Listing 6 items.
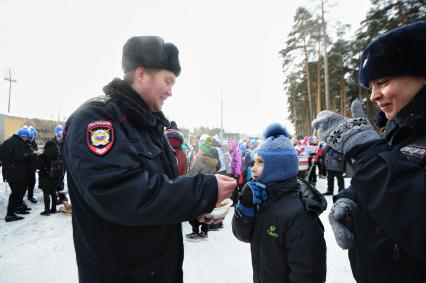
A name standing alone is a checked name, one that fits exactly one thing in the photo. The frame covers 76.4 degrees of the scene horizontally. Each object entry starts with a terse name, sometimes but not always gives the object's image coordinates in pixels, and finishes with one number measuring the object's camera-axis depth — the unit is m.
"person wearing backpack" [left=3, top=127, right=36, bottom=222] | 6.24
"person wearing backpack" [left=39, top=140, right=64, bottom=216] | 6.71
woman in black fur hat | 0.88
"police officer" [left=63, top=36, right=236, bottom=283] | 1.03
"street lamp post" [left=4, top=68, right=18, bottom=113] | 39.62
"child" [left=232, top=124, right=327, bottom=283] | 1.80
